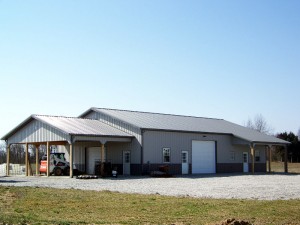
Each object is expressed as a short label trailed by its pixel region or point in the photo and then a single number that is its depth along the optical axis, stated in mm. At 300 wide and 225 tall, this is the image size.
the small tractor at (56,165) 36219
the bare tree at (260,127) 96994
